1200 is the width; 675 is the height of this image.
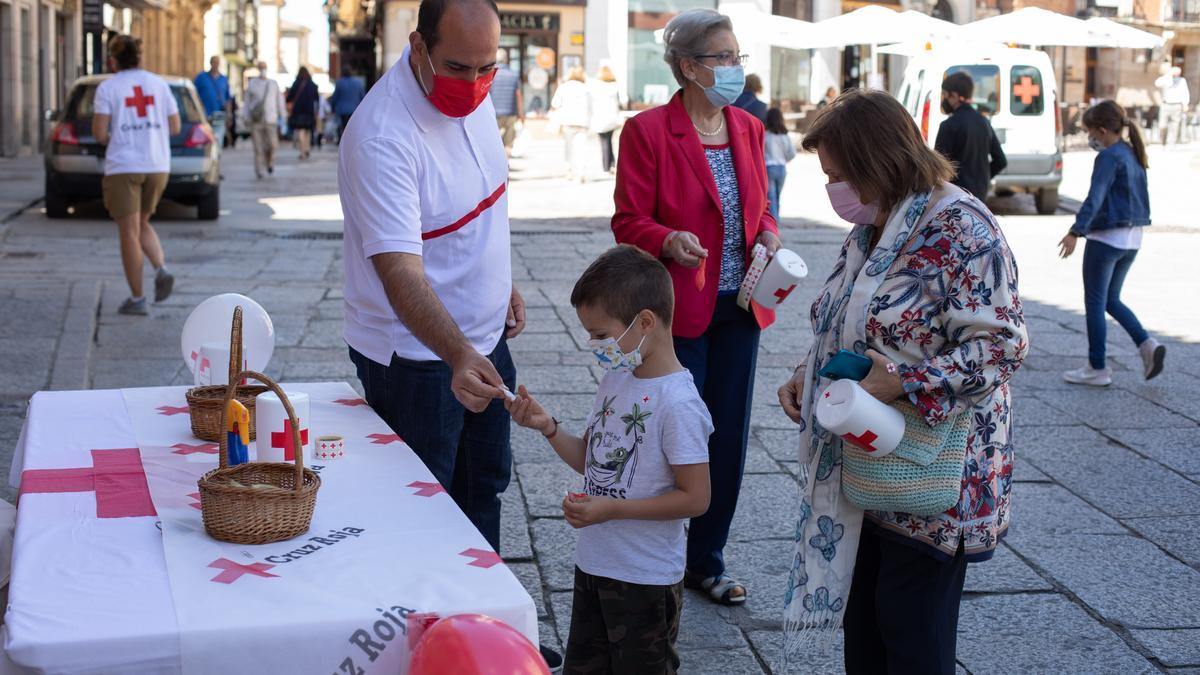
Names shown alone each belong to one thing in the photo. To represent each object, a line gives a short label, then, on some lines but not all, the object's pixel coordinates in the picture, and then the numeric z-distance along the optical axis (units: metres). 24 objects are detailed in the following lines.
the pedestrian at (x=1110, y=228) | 7.47
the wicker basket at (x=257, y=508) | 2.40
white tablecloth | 2.06
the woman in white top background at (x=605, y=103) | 20.59
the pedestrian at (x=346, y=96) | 28.47
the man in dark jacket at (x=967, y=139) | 10.36
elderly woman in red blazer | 4.13
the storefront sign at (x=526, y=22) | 35.88
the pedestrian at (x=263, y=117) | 21.91
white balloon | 3.55
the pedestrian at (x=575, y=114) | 20.56
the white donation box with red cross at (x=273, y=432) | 2.80
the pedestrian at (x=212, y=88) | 24.45
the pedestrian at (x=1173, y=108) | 34.91
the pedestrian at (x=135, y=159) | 9.17
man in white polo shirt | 3.15
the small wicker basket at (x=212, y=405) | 3.08
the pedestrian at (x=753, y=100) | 11.21
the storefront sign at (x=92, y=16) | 31.70
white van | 17.25
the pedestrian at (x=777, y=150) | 12.00
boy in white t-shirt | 2.95
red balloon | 1.96
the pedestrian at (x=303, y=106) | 27.39
